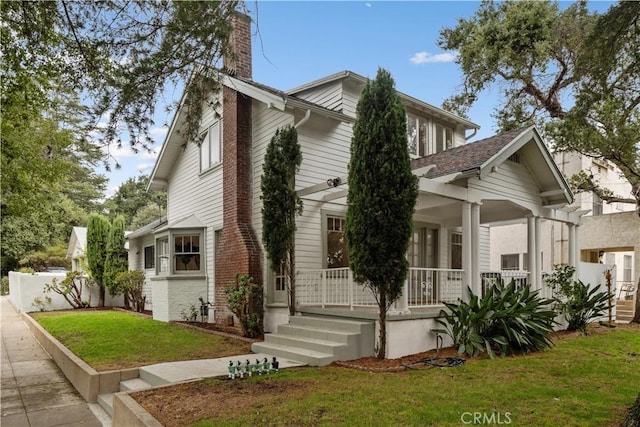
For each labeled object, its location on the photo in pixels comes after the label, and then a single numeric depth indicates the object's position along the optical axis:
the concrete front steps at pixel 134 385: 6.38
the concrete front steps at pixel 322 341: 7.52
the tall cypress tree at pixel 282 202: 9.92
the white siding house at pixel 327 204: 9.17
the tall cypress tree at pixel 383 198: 7.50
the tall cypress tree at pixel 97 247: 18.77
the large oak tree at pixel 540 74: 12.85
